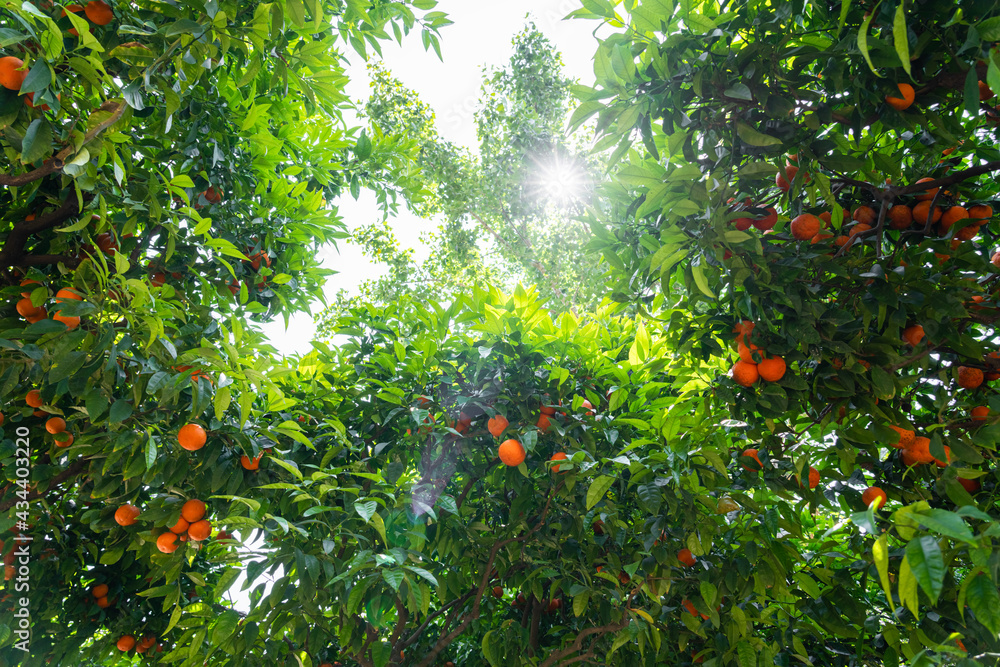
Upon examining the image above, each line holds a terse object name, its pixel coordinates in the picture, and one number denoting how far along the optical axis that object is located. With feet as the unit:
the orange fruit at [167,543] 5.22
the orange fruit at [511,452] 5.17
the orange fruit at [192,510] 5.25
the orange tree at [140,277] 4.15
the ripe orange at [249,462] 5.34
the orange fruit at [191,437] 4.98
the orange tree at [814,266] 4.08
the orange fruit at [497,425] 5.52
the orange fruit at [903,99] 4.12
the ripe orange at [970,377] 4.91
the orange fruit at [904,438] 4.72
